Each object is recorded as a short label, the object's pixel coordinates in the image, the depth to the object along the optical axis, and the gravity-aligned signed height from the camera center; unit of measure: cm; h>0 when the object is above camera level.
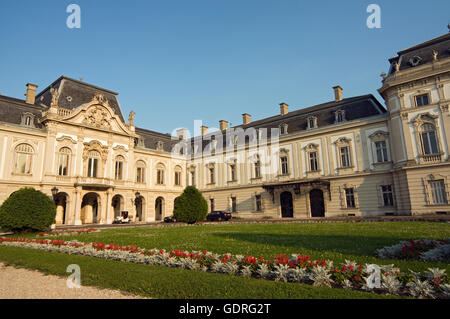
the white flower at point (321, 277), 568 -132
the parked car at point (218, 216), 3528 -38
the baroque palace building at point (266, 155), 2600 +657
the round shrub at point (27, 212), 1838 +46
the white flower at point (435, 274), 520 -122
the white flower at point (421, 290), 487 -140
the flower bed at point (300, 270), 510 -129
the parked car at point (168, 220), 3856 -73
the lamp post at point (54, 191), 2707 +252
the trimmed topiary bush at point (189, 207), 2578 +64
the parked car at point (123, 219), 3661 -37
